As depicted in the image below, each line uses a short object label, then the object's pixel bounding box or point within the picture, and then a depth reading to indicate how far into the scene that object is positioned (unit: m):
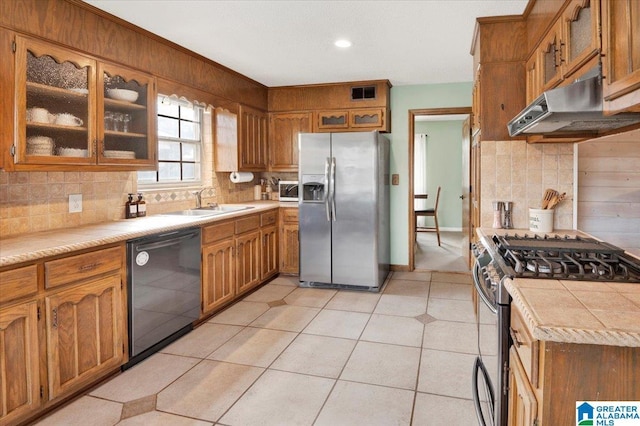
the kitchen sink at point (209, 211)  3.86
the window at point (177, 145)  3.87
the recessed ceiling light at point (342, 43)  3.43
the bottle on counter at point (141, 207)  3.37
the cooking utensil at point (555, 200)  2.80
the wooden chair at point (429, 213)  7.07
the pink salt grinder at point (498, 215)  2.95
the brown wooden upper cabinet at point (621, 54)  1.27
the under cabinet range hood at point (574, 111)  1.59
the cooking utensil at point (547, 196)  2.83
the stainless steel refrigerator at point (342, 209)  4.24
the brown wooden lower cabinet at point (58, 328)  1.90
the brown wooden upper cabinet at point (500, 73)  2.92
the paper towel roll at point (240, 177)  4.70
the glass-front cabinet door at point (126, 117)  2.75
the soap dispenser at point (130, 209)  3.26
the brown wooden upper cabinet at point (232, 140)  4.52
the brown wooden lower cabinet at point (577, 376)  1.08
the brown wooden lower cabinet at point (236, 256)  3.42
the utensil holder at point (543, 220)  2.74
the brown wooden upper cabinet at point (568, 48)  1.72
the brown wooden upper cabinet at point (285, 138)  5.15
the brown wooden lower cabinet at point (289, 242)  4.80
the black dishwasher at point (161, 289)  2.60
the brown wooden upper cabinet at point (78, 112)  2.28
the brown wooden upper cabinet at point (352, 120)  4.86
